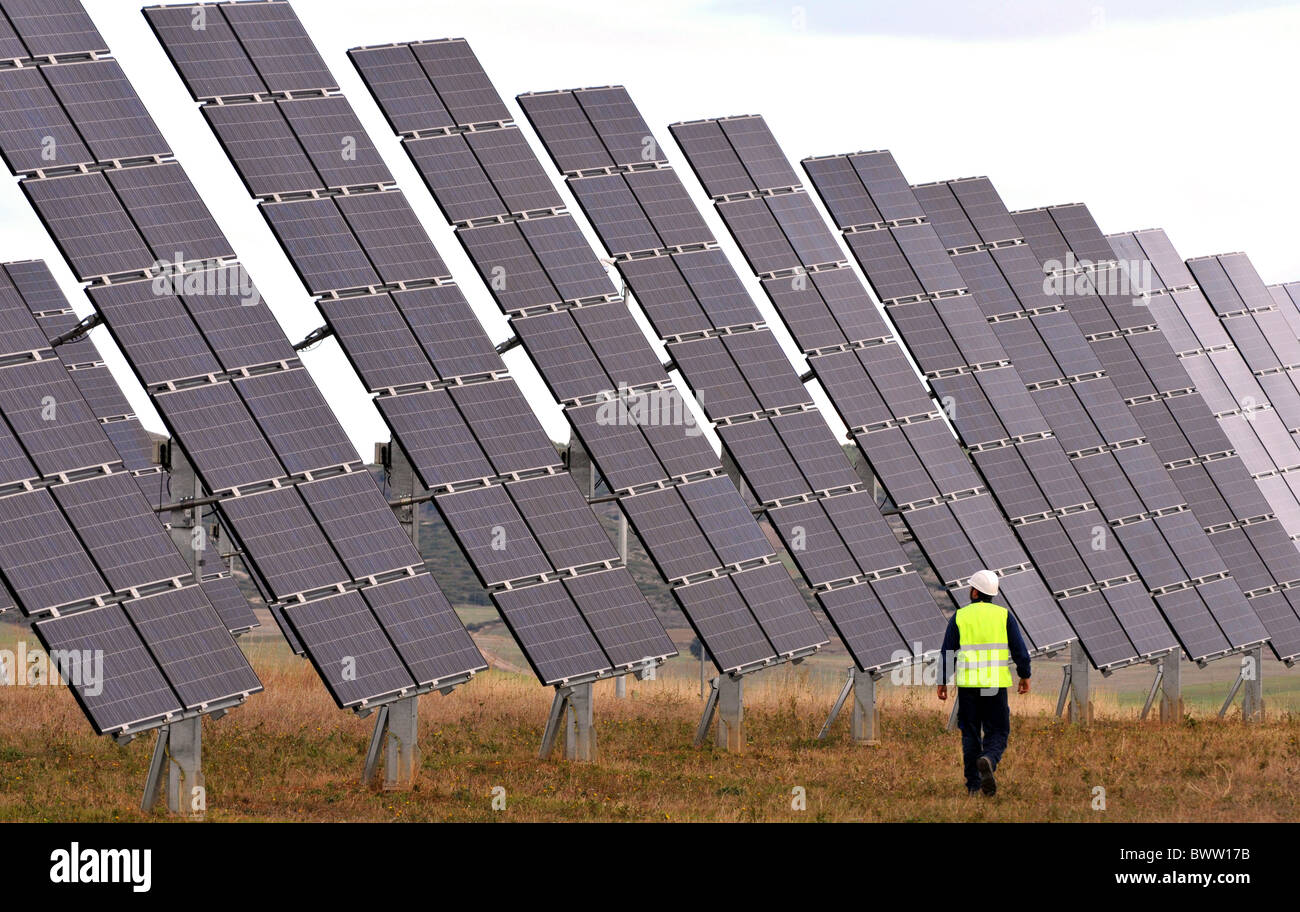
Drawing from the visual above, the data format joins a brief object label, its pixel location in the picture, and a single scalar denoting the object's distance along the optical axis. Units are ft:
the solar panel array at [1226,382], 117.19
